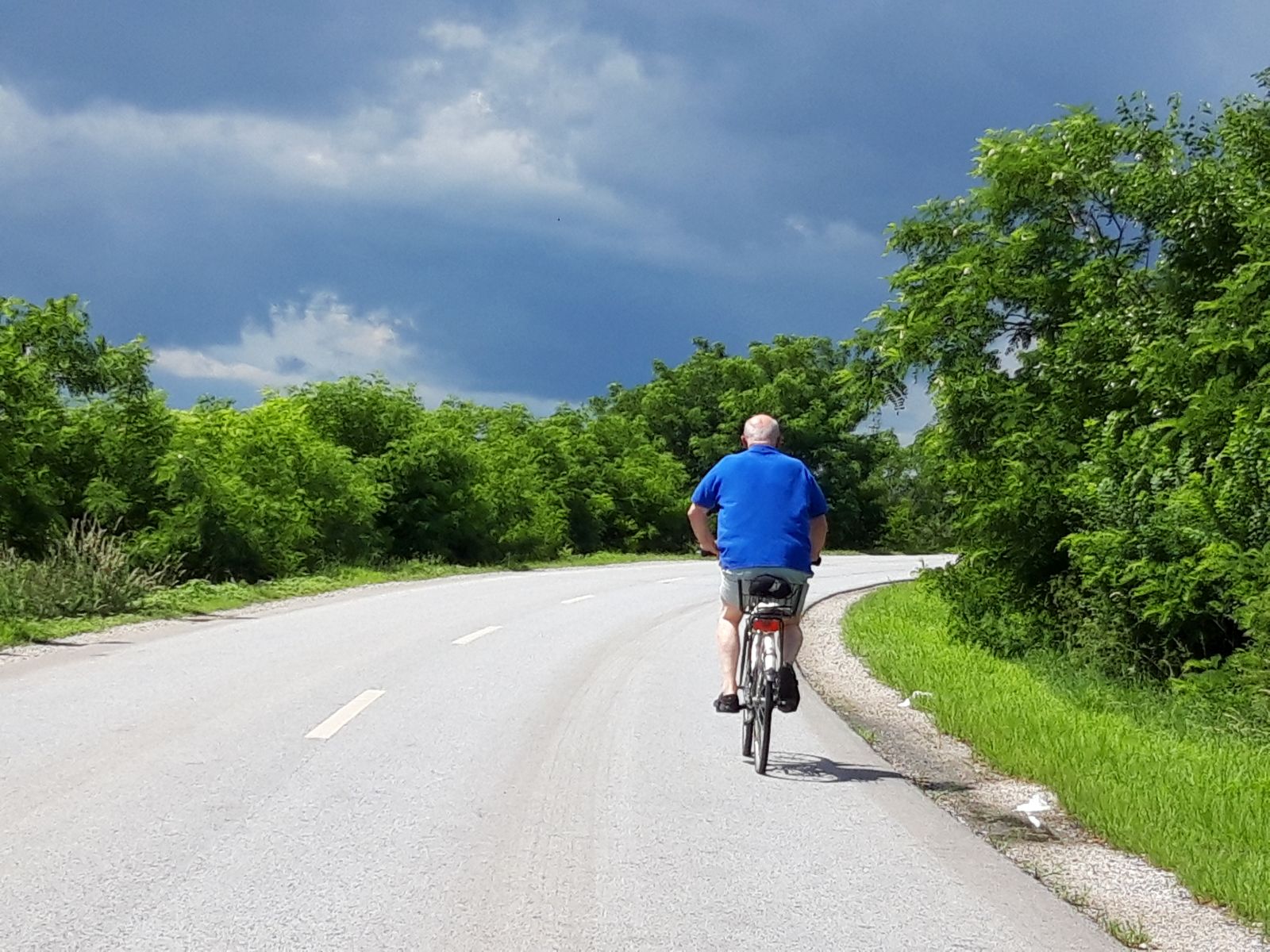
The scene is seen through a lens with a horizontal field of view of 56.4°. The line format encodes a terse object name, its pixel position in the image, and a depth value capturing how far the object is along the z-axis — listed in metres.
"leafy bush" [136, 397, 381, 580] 22.73
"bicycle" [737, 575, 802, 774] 7.22
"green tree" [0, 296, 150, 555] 19.02
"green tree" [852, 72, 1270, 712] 11.04
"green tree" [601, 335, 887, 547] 65.75
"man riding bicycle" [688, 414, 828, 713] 7.43
